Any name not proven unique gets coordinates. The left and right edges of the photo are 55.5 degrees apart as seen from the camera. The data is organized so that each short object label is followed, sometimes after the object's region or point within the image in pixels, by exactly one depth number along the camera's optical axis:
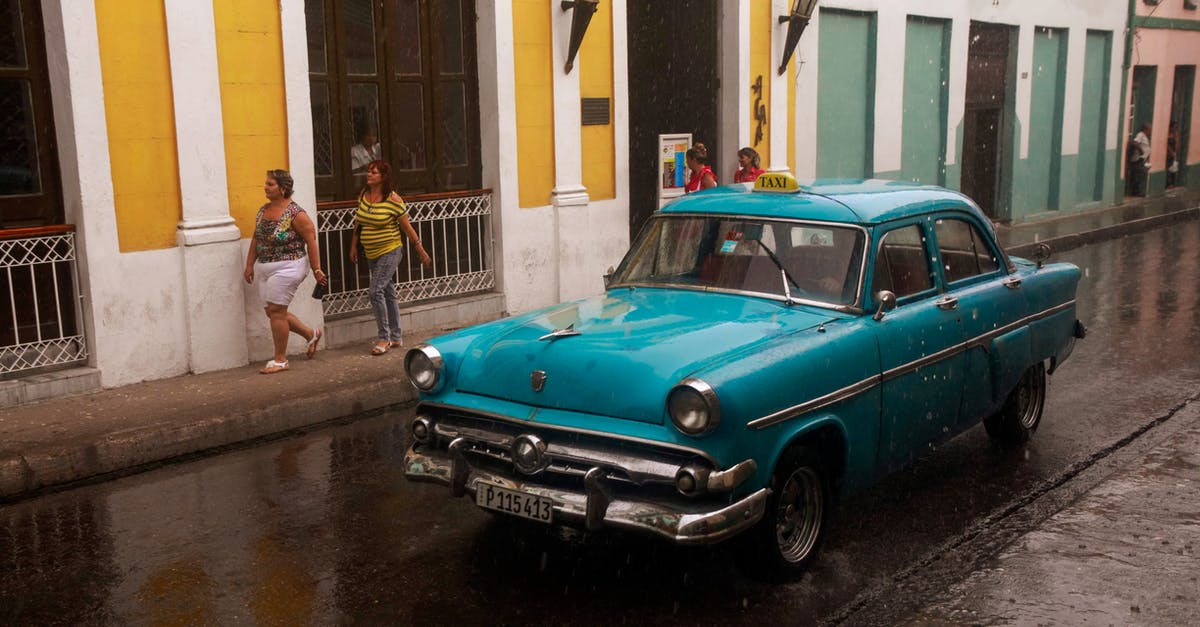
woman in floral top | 8.96
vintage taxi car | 4.62
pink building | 25.59
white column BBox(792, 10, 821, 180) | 15.75
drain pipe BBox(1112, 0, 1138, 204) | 24.69
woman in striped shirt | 9.61
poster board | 13.35
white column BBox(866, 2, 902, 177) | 17.67
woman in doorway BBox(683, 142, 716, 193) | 11.84
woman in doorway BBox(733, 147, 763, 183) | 11.52
